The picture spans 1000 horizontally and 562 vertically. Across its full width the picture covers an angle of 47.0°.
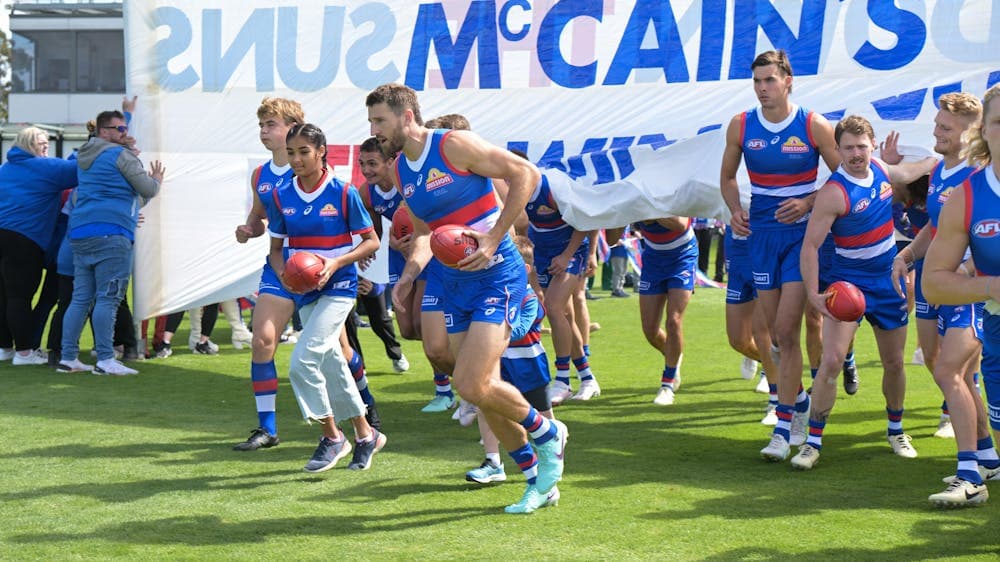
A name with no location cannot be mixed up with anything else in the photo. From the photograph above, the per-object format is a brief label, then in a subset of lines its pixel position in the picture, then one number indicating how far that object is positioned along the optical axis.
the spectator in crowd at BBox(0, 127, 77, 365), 10.98
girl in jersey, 6.55
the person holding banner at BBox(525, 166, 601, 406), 9.09
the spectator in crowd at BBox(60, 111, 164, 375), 10.38
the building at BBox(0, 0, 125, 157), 45.62
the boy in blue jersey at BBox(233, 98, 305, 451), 6.94
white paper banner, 8.98
